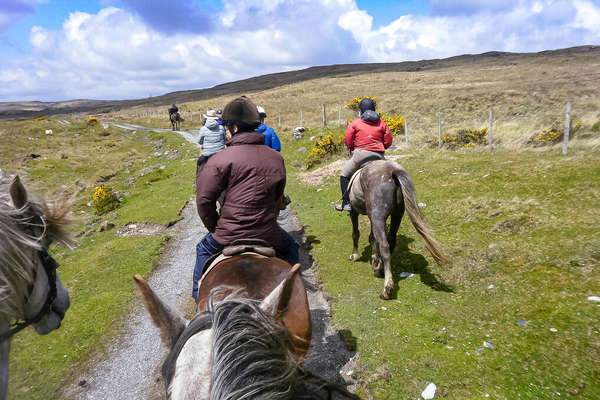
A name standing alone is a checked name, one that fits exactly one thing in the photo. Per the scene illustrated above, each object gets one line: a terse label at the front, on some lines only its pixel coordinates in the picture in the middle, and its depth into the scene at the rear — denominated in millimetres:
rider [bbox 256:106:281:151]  7173
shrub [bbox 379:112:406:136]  19344
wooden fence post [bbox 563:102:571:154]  10125
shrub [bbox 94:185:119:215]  13711
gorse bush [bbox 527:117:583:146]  13375
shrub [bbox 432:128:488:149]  17391
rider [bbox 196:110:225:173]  7723
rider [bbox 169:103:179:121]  37622
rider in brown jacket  3068
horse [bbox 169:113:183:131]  37781
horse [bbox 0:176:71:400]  2152
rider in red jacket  6949
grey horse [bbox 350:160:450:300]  5434
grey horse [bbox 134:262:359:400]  1456
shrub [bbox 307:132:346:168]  17047
